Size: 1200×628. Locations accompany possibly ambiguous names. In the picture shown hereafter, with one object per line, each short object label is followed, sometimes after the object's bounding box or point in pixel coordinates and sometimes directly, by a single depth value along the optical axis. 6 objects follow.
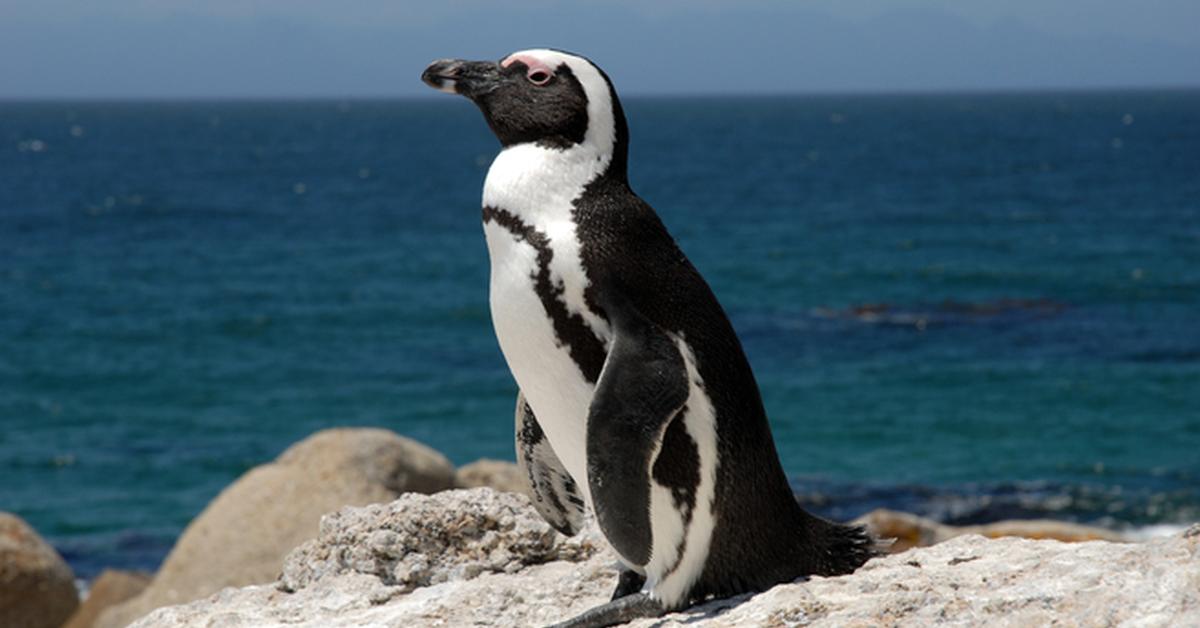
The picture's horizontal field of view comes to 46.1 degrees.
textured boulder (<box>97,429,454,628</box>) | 11.22
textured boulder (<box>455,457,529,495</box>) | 12.44
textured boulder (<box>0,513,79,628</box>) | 12.46
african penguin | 3.99
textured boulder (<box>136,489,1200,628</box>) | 3.68
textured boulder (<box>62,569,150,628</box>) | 13.06
